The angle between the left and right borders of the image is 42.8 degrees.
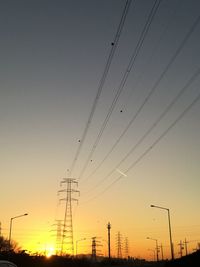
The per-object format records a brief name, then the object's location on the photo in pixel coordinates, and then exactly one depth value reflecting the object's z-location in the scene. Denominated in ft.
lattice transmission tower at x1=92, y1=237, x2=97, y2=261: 233.93
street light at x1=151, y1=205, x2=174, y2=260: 134.68
